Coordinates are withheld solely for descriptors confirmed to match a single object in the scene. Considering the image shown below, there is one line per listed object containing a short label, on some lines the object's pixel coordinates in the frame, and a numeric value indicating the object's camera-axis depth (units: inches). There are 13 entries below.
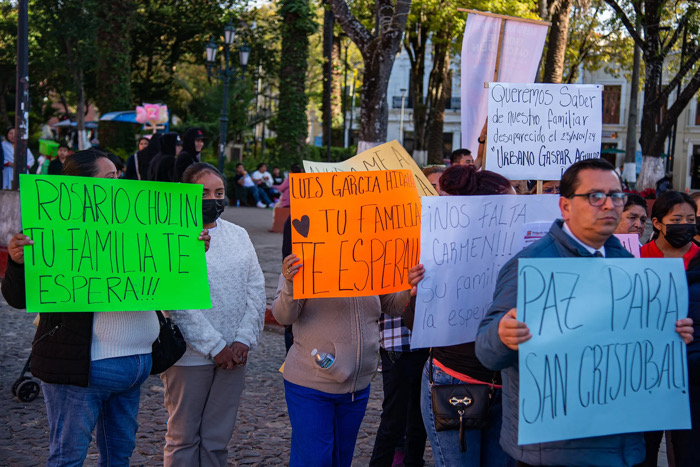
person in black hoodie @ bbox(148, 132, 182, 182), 353.7
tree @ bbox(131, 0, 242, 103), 1301.7
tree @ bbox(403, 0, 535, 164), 1059.3
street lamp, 859.1
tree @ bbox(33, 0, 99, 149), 1027.9
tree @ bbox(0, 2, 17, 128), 1224.9
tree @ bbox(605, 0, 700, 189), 746.2
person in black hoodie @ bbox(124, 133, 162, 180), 384.8
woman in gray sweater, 152.3
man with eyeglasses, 107.0
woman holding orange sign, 143.2
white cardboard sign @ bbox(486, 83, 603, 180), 185.0
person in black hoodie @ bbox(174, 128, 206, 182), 330.6
